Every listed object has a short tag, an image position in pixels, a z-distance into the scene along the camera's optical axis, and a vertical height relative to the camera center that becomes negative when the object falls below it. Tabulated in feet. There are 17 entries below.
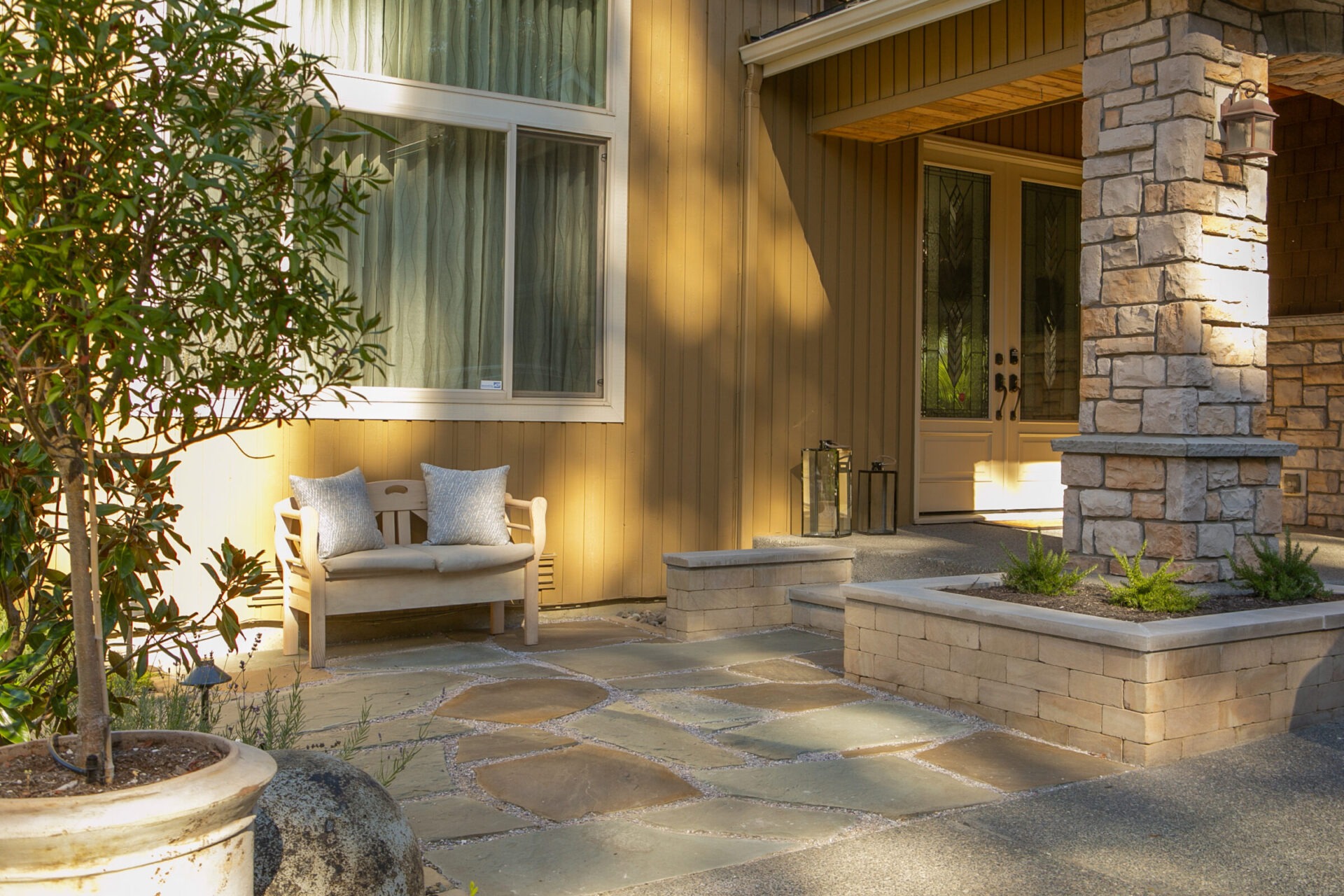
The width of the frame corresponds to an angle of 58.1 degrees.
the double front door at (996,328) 26.17 +2.26
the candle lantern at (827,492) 22.94 -1.22
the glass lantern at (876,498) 24.08 -1.41
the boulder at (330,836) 7.23 -2.52
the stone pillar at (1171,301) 15.33 +1.67
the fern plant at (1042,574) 15.34 -1.86
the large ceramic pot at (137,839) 5.46 -1.92
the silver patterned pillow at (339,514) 17.38 -1.28
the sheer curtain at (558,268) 20.97 +2.80
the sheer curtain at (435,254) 19.62 +2.86
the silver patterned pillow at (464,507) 18.80 -1.26
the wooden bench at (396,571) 16.90 -2.10
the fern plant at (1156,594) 14.26 -1.96
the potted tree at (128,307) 5.55 +0.61
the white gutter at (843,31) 19.34 +6.81
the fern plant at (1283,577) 15.08 -1.86
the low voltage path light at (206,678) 9.52 -2.00
